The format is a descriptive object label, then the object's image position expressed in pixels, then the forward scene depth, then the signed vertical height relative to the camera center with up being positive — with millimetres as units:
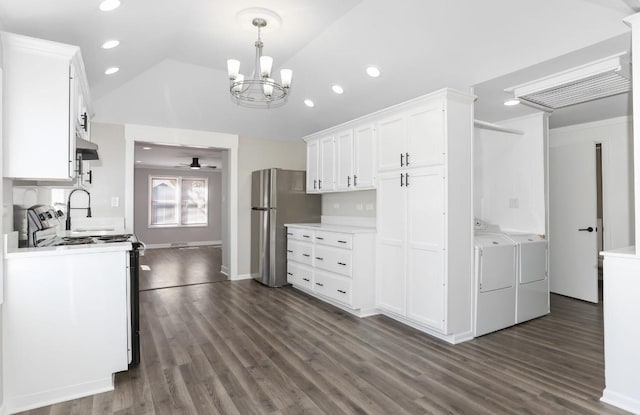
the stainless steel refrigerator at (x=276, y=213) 5367 -45
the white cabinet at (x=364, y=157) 4109 +627
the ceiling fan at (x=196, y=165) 8555 +1240
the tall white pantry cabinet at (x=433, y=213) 3199 -34
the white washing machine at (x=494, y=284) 3354 -722
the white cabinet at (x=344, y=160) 4508 +641
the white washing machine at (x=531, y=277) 3703 -731
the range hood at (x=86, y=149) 2736 +510
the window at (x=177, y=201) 10172 +277
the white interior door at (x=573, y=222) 4641 -171
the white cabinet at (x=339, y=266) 3998 -683
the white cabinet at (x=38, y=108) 2178 +651
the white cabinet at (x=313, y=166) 5254 +665
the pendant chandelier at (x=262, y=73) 3119 +1244
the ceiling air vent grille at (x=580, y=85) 2937 +1142
